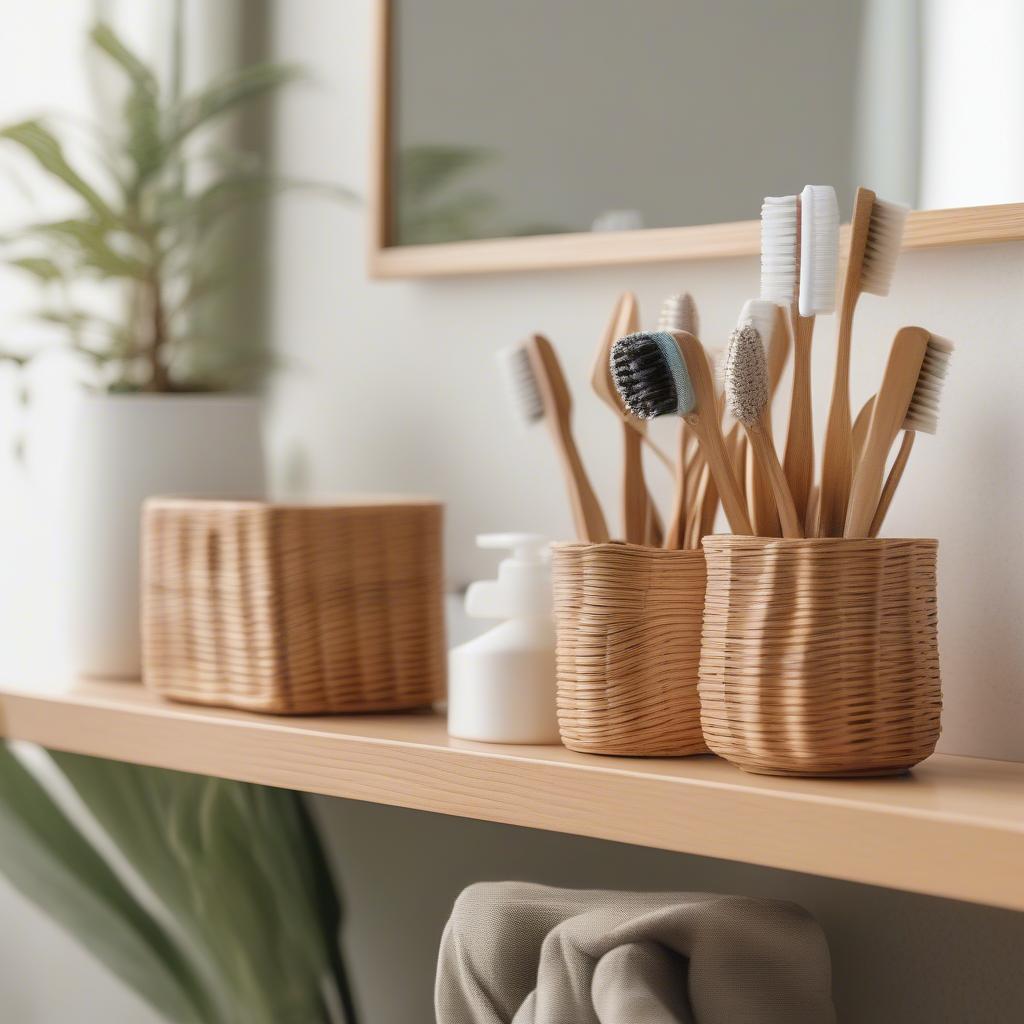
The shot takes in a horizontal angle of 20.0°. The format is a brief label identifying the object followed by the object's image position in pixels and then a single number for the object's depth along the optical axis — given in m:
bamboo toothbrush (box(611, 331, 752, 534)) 1.18
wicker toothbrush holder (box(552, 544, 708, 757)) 1.23
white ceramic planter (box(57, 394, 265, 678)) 1.49
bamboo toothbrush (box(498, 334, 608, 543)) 1.31
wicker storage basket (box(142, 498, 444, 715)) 1.36
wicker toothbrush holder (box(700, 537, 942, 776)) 1.18
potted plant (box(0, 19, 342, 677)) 1.49
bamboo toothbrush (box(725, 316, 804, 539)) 1.17
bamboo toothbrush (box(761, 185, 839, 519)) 1.17
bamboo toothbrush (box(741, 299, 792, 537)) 1.22
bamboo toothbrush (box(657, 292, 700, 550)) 1.26
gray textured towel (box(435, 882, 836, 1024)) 1.21
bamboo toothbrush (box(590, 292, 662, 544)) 1.31
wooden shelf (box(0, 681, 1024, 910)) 1.12
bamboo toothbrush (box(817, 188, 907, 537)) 1.20
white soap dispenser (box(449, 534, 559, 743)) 1.27
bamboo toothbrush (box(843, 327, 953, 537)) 1.20
